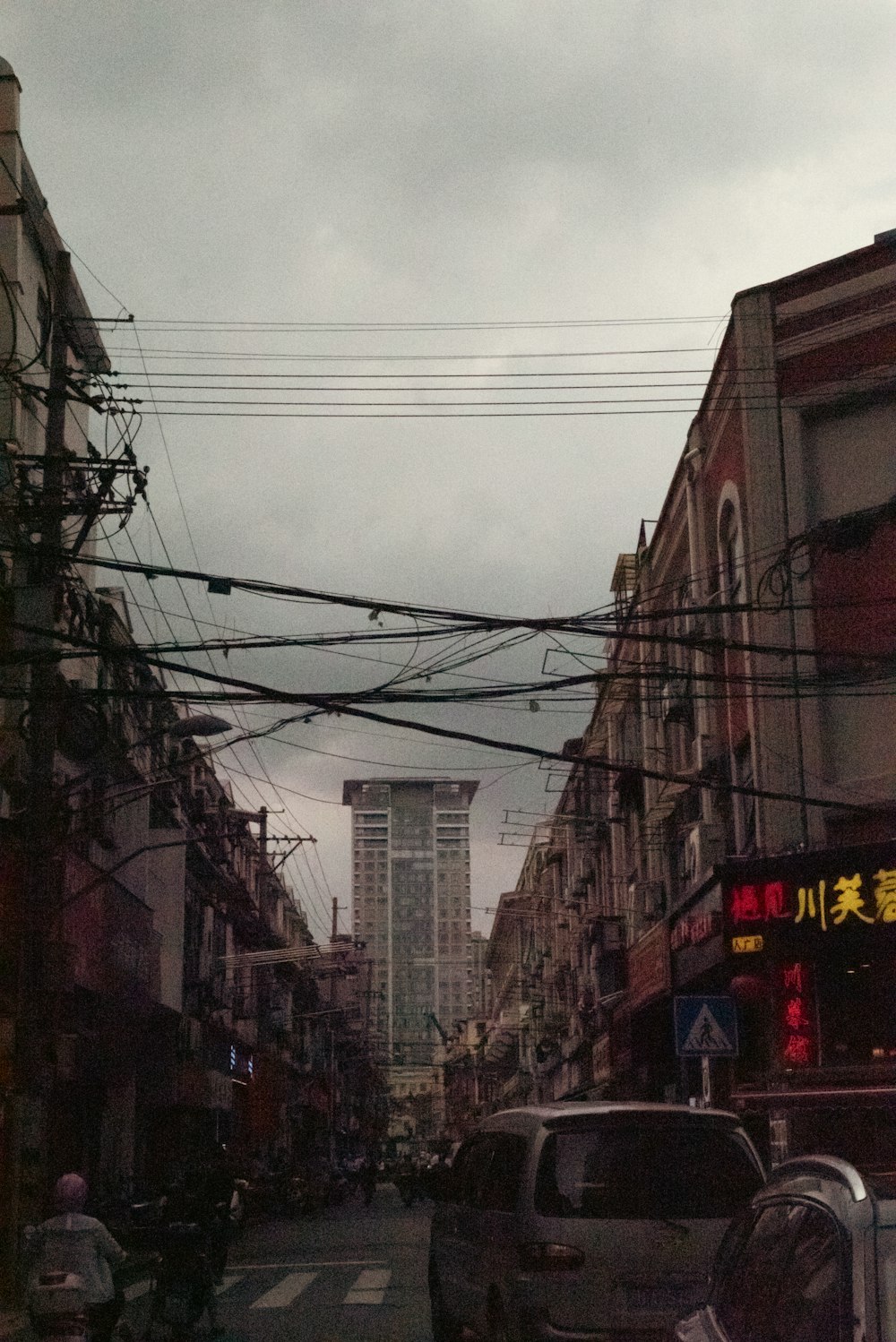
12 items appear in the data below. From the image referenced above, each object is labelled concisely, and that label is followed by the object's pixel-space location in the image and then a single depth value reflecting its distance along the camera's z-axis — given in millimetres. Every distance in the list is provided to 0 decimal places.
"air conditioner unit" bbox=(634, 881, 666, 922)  35347
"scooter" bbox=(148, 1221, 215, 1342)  14547
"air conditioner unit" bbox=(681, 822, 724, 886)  26781
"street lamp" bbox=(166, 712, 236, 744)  21422
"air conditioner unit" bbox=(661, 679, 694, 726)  28938
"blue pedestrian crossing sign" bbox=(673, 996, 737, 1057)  18172
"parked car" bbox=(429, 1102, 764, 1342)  9547
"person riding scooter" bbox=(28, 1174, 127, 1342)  10336
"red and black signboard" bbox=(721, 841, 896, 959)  20141
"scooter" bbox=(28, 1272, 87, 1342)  9930
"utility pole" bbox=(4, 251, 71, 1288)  17922
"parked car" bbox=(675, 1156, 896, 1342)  4113
